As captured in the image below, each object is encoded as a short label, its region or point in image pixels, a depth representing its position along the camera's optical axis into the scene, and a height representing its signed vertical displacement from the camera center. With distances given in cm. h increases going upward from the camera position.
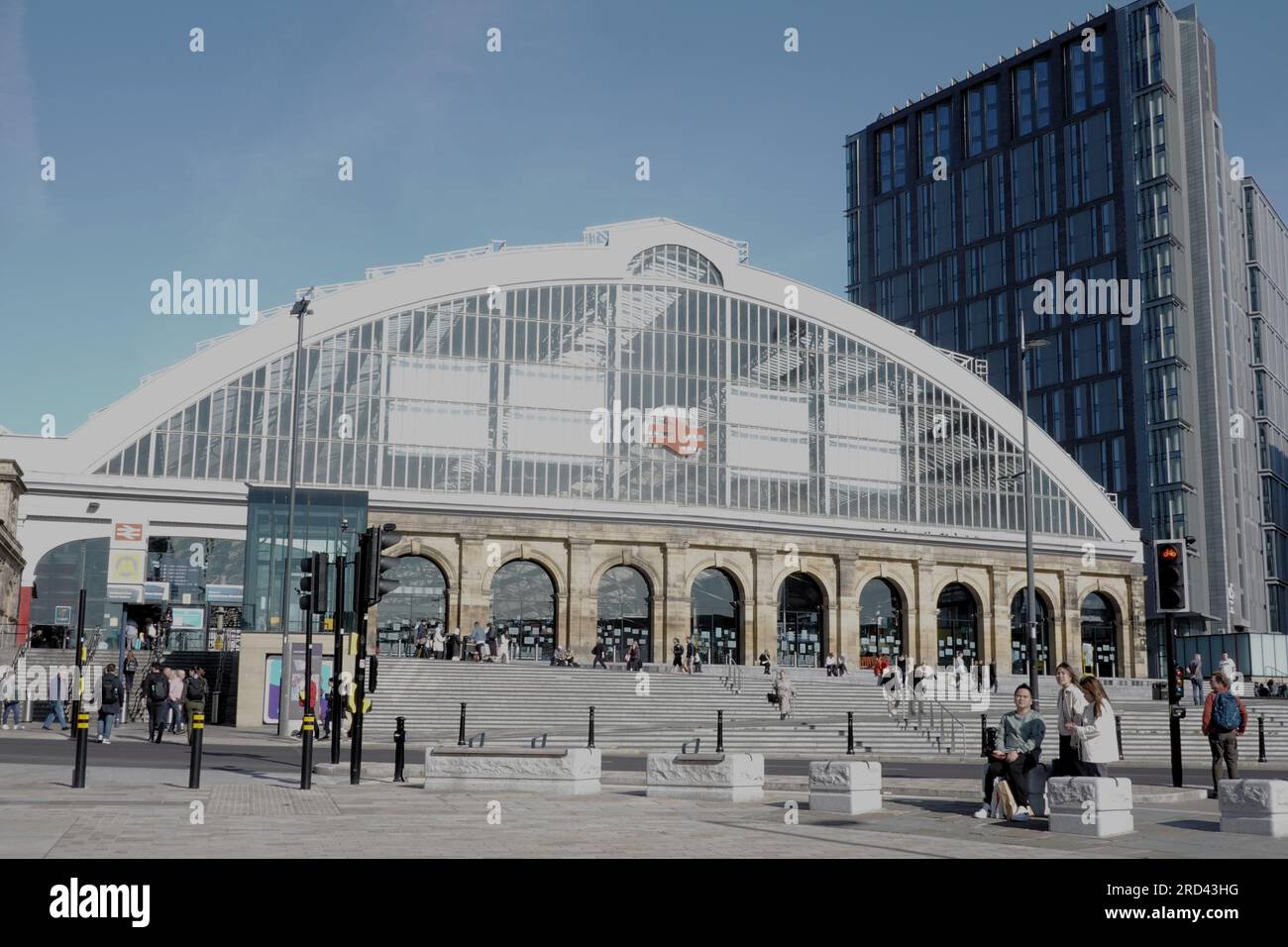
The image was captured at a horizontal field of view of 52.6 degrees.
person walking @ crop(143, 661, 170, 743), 3183 -145
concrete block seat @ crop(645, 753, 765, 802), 1900 -199
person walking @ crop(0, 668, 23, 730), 3691 -166
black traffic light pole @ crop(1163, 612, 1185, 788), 2031 -110
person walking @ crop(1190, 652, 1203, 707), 5131 -153
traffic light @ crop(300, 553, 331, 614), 2202 +100
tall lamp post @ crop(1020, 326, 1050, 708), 3566 +162
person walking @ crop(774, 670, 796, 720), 4012 -167
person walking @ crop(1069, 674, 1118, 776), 1596 -111
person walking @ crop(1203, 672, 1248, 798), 1867 -113
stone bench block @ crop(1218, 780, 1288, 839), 1471 -185
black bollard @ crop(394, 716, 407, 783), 2128 -176
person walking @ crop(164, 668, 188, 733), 3381 -160
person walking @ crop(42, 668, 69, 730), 3622 -159
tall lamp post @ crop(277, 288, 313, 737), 3492 +55
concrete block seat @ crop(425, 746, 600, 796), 1977 -197
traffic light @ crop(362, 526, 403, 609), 2072 +121
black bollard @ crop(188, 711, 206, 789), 1811 -158
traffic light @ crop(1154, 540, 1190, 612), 2028 +103
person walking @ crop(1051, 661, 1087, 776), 1622 -97
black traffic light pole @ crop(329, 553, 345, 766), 2117 -34
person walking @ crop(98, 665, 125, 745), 3083 -158
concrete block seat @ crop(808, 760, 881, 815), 1697 -192
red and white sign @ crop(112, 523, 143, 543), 5138 +414
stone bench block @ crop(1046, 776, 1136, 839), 1441 -182
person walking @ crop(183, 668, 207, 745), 3244 -125
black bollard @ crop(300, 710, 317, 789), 1894 -174
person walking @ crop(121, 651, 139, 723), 4021 -101
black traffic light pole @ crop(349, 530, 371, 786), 2070 -55
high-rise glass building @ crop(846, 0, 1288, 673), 8962 +2693
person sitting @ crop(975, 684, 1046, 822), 1602 -132
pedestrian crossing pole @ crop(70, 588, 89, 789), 1820 -147
